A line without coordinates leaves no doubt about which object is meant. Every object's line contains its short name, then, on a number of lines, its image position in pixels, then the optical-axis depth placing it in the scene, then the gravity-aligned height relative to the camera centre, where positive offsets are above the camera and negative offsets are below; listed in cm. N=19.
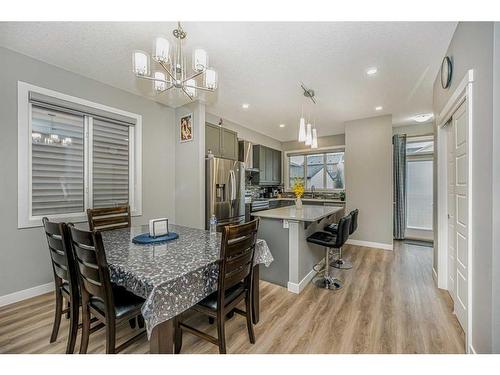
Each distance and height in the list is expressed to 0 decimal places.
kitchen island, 258 -73
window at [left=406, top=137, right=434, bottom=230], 489 +10
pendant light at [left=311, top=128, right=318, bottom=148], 321 +70
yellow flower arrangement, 337 -4
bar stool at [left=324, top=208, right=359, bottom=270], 307 -64
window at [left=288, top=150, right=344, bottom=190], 597 +54
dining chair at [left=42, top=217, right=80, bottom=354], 144 -53
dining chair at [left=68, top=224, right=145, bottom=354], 122 -65
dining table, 110 -48
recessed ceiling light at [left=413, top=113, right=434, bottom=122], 421 +140
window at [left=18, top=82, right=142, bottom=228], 241 +39
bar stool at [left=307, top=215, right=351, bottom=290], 254 -66
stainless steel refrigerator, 360 -6
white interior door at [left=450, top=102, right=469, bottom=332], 171 -21
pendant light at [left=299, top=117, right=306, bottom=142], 279 +72
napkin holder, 189 -36
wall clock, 208 +116
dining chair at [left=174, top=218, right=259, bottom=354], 139 -63
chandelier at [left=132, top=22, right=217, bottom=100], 154 +97
